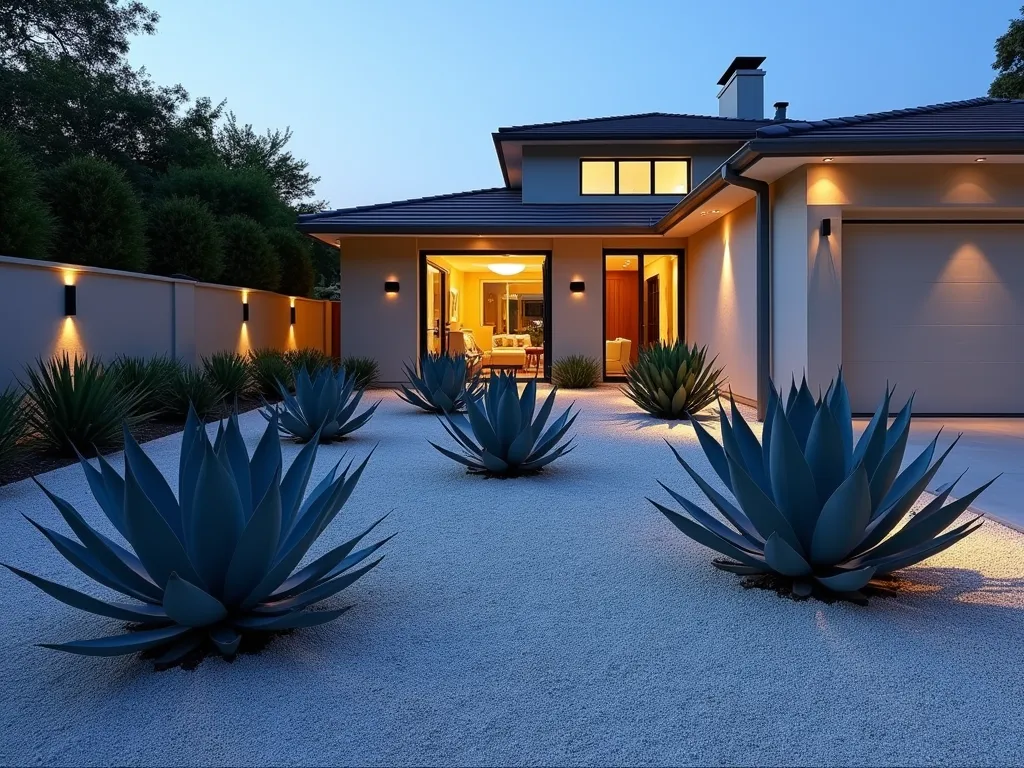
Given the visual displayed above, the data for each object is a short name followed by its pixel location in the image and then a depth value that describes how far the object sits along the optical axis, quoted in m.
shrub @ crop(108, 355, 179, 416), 7.98
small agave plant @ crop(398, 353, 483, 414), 8.91
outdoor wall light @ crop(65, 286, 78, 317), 7.64
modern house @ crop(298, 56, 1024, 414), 7.86
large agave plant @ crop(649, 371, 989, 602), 2.74
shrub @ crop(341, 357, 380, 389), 12.50
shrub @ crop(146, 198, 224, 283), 12.63
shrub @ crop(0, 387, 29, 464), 4.94
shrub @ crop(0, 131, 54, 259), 7.94
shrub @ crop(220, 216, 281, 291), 14.82
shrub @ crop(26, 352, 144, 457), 6.01
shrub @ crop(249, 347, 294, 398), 10.81
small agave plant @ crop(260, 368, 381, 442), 6.68
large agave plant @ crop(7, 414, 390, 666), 2.24
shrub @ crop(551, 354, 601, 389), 12.96
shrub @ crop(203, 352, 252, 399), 9.77
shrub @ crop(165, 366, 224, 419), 8.22
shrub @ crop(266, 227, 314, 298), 17.38
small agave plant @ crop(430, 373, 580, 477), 5.21
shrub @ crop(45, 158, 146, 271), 10.10
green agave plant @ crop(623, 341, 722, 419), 8.51
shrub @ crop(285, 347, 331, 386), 11.27
